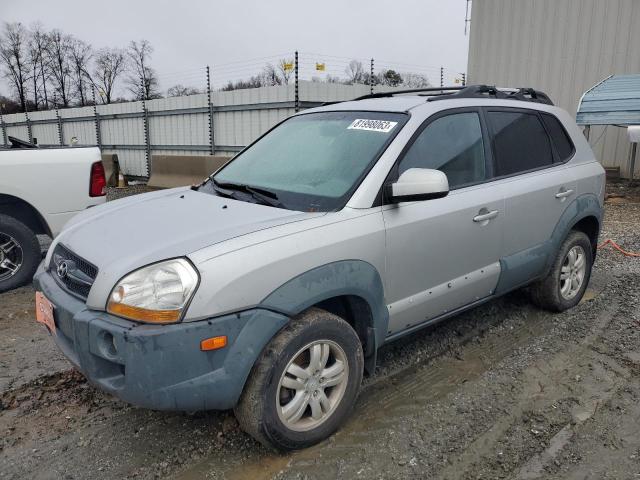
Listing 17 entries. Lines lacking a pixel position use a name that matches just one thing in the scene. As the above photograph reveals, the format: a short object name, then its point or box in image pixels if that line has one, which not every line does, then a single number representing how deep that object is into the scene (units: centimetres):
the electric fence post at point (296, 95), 1071
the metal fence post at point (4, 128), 2398
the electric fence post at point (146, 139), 1553
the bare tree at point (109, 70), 5984
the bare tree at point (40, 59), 5541
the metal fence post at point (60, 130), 1980
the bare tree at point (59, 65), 5653
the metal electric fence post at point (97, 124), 1772
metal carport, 1079
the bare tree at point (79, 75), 5728
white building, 1277
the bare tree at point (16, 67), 5469
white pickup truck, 511
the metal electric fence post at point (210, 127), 1338
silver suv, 222
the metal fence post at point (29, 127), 2205
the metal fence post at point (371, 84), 1228
